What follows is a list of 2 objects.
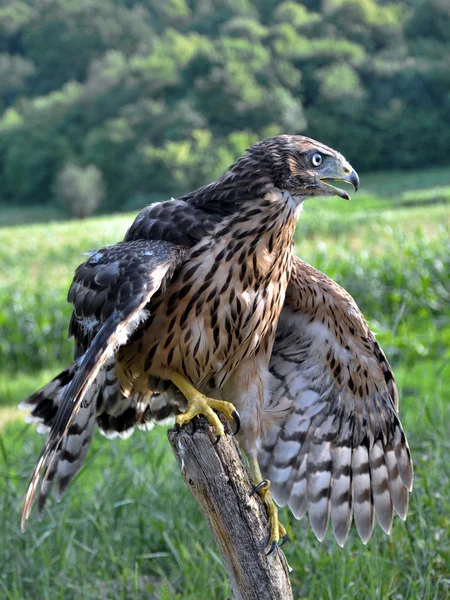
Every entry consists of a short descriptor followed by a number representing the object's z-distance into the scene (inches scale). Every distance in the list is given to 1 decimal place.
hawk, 179.5
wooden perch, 164.6
